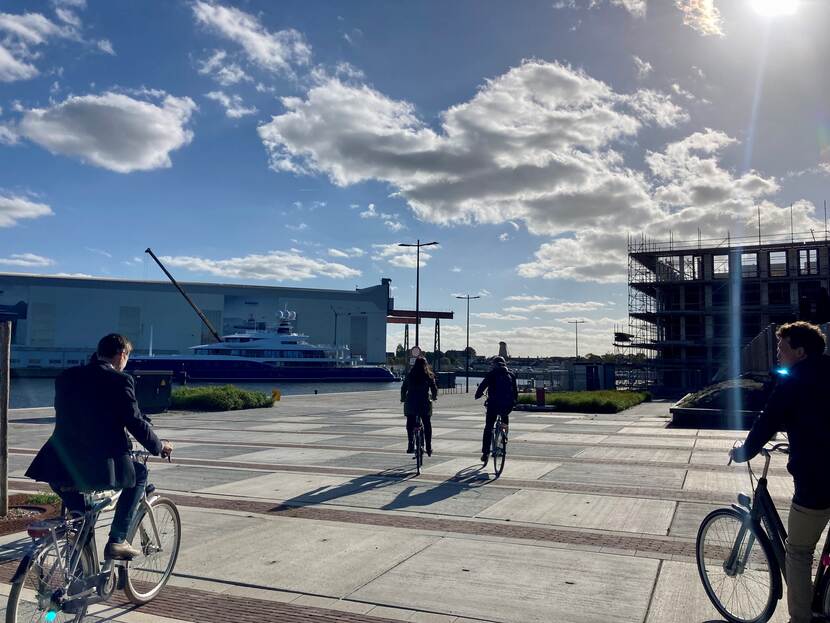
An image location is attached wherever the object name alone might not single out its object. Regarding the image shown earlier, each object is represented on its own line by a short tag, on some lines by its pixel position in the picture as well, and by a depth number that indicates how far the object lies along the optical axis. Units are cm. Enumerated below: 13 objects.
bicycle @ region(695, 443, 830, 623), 404
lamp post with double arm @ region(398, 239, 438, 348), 3833
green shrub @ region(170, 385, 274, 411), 2492
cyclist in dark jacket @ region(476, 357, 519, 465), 1042
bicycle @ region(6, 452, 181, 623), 387
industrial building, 10144
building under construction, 6238
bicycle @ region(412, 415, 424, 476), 1037
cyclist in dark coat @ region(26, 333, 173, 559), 419
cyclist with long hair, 1055
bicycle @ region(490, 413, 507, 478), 1006
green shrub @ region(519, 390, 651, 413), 2503
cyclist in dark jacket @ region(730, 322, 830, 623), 368
